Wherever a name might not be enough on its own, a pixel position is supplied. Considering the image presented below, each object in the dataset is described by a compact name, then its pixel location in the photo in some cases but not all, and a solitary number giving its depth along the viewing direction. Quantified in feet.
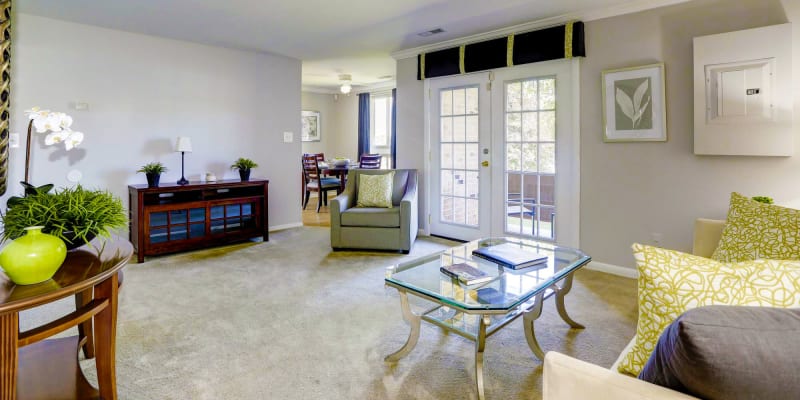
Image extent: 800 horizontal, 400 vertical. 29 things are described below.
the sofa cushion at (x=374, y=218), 13.79
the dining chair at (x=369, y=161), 24.17
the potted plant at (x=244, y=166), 15.60
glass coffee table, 5.78
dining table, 22.98
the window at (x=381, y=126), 27.53
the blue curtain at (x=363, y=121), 27.91
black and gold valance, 11.84
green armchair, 13.75
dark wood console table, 13.07
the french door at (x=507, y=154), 12.57
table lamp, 14.16
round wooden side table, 3.65
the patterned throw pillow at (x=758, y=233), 5.70
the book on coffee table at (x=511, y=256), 7.40
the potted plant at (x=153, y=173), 13.29
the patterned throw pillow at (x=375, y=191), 14.79
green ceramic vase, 3.93
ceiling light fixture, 23.26
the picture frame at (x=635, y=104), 10.54
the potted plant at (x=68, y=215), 4.69
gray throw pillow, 2.15
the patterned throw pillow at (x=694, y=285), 2.77
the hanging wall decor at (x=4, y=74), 8.53
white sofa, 2.63
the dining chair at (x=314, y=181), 22.57
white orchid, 5.37
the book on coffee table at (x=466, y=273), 6.60
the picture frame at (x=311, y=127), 28.17
